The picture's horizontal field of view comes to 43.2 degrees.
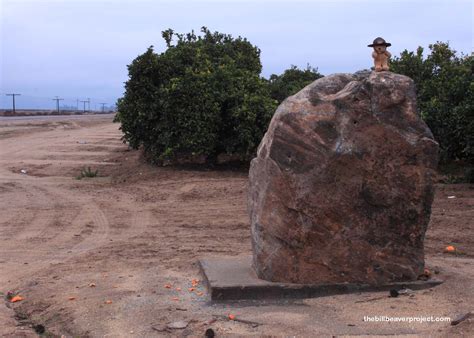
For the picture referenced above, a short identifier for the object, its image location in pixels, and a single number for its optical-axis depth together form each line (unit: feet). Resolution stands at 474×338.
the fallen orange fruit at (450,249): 26.25
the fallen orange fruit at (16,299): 20.26
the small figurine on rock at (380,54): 19.63
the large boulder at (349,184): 18.72
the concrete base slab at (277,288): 18.92
